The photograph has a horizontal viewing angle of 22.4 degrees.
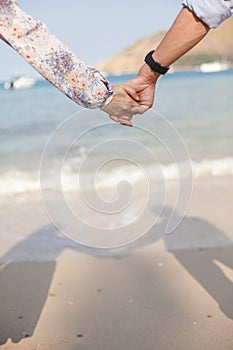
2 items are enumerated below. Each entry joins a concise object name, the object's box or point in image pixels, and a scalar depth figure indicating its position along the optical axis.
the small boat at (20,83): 44.16
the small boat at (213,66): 81.43
